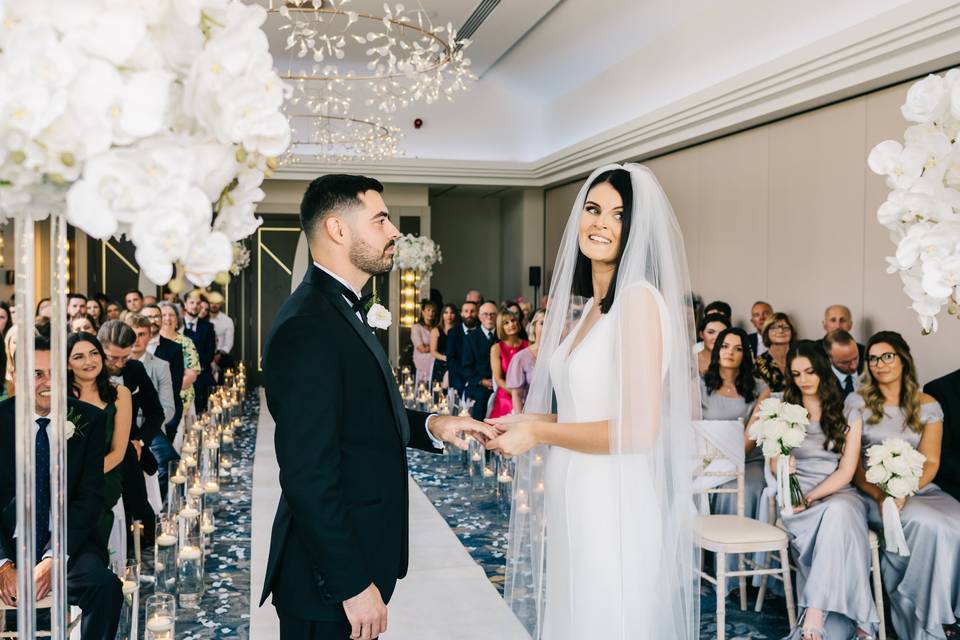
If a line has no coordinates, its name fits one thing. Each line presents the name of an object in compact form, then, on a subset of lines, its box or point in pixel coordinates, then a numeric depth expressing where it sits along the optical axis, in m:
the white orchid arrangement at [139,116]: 1.01
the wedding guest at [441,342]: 11.16
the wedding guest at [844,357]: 6.25
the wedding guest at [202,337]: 9.57
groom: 2.06
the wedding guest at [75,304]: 8.03
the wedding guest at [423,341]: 11.53
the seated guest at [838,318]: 7.11
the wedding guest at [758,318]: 8.22
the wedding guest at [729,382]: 5.70
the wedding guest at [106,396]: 4.28
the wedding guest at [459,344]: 9.79
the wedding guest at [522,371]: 7.70
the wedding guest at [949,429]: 4.71
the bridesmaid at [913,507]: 4.25
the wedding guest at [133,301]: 10.02
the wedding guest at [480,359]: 9.39
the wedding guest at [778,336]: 7.79
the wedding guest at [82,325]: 6.02
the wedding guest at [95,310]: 8.81
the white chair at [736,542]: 4.16
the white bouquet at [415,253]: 13.89
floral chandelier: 7.99
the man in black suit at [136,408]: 4.91
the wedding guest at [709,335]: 6.55
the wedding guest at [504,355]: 8.42
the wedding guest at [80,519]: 3.38
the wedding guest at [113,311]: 9.77
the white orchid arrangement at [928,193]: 1.51
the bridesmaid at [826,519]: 4.20
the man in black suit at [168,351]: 6.58
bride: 2.55
